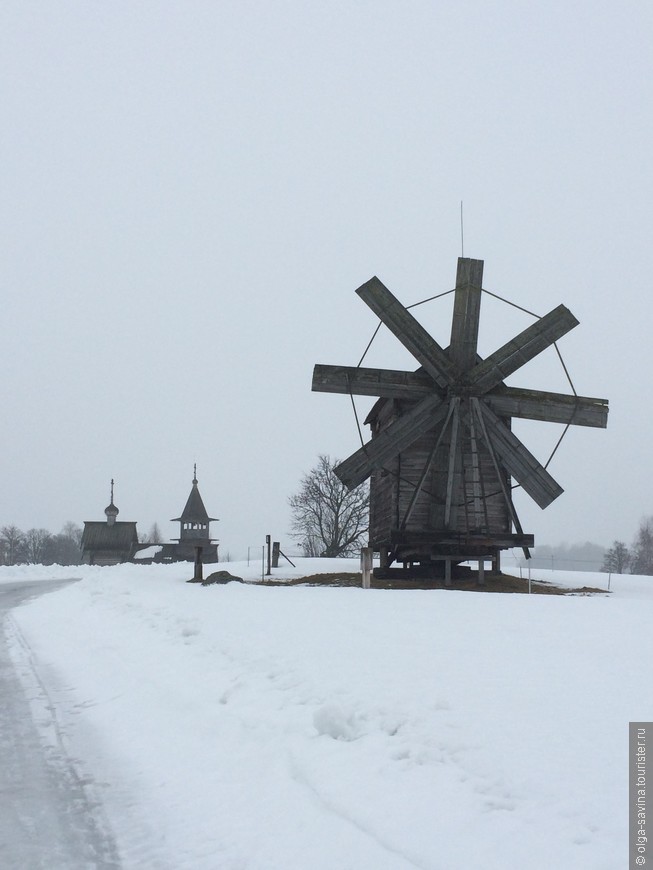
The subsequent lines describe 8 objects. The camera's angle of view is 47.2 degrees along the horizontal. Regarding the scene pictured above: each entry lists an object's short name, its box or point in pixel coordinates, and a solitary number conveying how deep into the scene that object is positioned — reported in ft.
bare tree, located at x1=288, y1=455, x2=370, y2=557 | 166.81
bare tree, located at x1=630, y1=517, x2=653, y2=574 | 288.45
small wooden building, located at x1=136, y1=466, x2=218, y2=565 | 246.06
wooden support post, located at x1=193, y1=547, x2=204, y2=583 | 73.68
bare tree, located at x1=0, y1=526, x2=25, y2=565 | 394.32
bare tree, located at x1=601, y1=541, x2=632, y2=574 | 293.43
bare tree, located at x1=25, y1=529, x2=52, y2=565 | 420.32
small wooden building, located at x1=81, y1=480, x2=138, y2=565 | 254.27
